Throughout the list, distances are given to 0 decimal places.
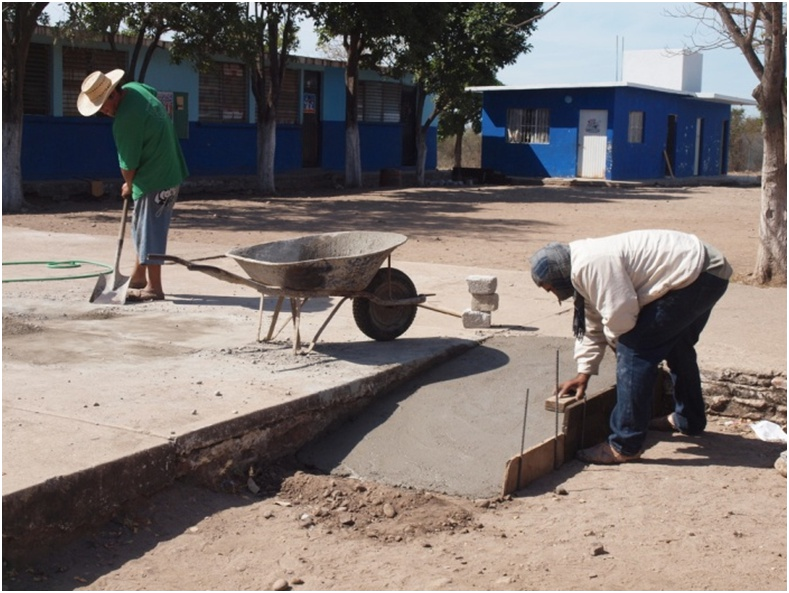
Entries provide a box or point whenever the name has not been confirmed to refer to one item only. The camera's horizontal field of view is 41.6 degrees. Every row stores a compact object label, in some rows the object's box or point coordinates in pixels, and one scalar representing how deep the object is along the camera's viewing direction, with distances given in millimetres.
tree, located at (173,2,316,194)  20984
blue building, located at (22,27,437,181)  22906
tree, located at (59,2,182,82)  19422
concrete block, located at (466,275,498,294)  7926
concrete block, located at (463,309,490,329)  7855
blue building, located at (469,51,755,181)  34938
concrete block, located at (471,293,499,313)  8000
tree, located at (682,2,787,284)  11055
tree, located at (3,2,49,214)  18656
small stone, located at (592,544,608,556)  4473
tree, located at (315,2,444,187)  26062
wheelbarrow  6598
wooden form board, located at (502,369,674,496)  5238
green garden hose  10836
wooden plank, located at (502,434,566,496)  5180
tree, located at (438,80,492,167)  34594
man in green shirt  8672
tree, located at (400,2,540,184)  32875
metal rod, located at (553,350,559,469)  5570
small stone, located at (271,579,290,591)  4020
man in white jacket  5281
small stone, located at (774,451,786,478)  5586
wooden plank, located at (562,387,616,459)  5746
